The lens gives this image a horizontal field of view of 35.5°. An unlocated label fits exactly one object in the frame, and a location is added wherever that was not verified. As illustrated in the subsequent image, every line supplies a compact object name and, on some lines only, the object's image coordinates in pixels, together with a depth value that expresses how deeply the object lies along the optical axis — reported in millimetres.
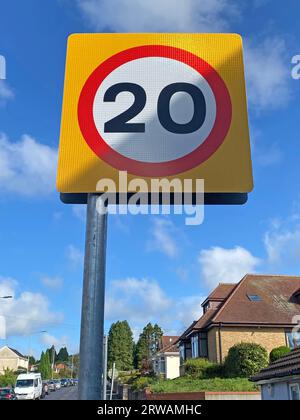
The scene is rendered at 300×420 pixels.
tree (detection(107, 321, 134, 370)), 80688
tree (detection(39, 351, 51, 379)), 82438
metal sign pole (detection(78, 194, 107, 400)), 2352
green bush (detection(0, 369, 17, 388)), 56562
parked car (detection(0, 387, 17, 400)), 33247
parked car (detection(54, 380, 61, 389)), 61253
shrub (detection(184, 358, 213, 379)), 28234
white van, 34938
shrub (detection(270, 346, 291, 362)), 26781
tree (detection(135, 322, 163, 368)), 76712
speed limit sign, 2756
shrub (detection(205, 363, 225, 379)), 27992
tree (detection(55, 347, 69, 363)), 147500
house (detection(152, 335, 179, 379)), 50219
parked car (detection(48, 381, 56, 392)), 53900
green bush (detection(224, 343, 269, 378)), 26516
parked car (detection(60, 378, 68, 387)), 73050
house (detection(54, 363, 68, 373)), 129800
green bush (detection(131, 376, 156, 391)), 29488
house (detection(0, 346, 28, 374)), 99744
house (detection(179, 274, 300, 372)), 31062
